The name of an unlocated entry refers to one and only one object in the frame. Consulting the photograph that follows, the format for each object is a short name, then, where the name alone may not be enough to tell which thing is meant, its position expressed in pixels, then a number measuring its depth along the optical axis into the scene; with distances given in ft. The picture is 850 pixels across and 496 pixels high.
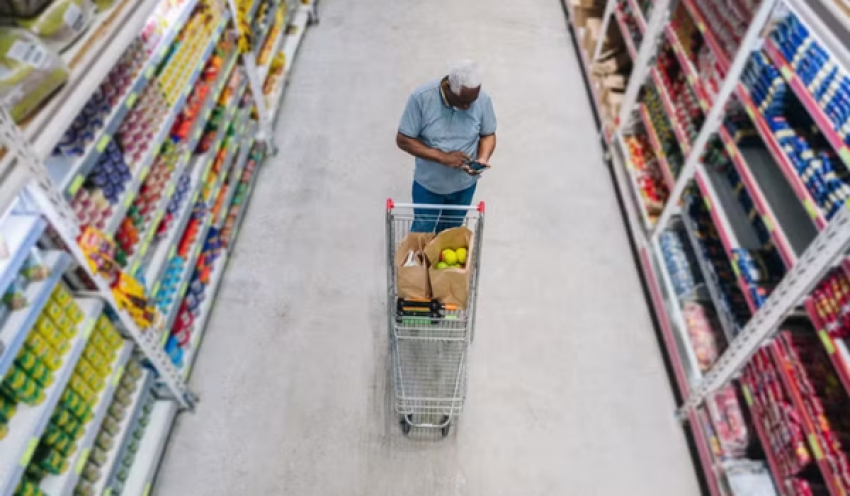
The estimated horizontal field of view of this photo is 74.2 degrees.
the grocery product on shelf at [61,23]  7.11
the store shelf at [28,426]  6.64
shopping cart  8.39
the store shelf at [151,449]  9.48
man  9.00
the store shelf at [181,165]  9.66
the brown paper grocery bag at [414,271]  8.15
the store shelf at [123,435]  8.82
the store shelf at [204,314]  11.31
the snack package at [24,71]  6.37
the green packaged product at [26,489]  7.25
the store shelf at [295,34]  19.19
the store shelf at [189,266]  10.65
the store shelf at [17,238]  6.43
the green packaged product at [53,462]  7.59
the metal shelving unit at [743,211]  7.68
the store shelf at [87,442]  7.76
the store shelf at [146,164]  8.84
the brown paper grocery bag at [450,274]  7.98
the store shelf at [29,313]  6.52
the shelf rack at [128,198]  6.74
